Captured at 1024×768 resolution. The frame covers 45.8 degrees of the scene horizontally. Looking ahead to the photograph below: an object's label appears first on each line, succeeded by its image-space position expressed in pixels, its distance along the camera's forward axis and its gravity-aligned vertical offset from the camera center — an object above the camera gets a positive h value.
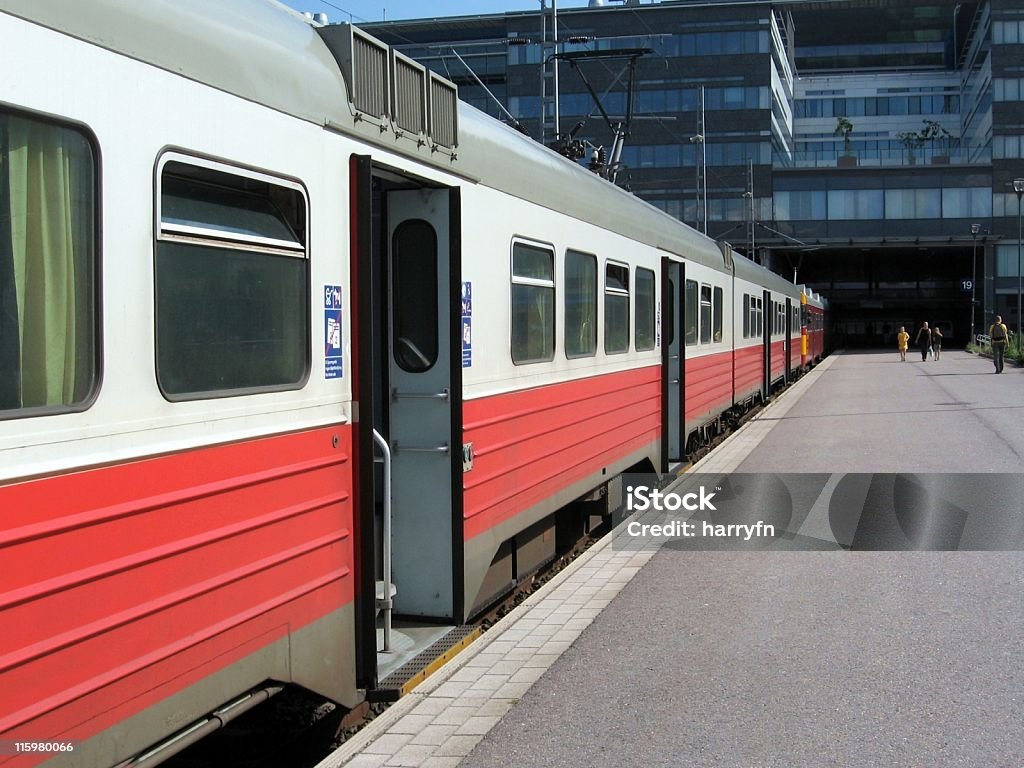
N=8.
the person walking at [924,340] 46.16 -0.28
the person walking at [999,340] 33.56 -0.22
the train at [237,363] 3.21 -0.09
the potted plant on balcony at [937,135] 91.46 +15.84
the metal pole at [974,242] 64.25 +5.03
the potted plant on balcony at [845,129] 93.86 +16.64
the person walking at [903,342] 48.62 -0.36
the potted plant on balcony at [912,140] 94.06 +15.20
